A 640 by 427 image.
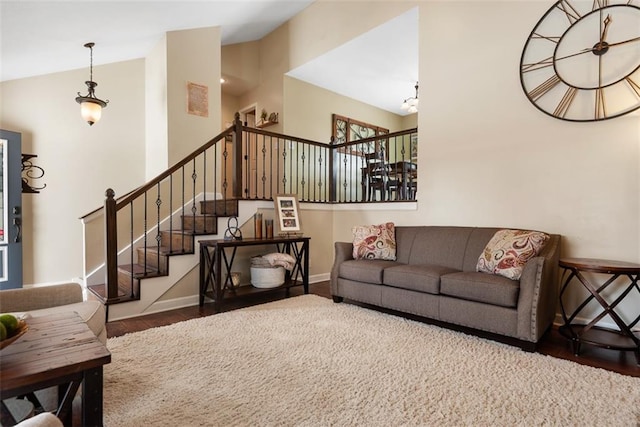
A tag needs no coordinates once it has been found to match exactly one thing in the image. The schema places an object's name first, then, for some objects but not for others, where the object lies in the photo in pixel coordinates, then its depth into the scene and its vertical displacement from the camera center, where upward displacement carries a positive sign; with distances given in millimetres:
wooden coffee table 1104 -566
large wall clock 2676 +1324
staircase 3369 -498
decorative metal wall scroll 4227 +452
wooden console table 3412 -696
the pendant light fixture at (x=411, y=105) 6266 +2034
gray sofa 2424 -656
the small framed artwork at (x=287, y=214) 4262 -71
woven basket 3904 -810
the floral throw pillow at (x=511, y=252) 2609 -350
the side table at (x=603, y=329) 2271 -867
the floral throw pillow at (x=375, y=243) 3684 -385
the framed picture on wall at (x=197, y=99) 4782 +1623
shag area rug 1631 -1034
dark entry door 3830 -35
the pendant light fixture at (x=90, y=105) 3977 +1277
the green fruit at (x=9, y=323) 1173 -417
